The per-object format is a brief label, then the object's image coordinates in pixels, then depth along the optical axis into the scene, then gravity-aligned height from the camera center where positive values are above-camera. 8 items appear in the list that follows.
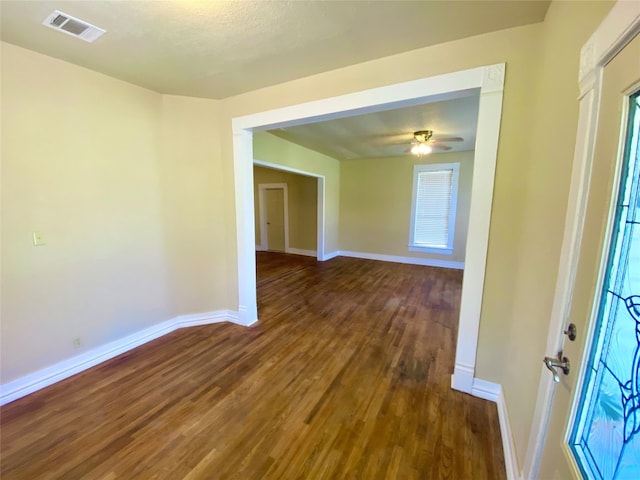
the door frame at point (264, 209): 7.43 -0.11
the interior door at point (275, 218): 7.57 -0.39
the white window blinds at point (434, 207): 5.86 +0.00
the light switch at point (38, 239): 2.04 -0.29
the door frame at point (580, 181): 0.75 +0.10
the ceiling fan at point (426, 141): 3.98 +1.12
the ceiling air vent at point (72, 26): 1.59 +1.13
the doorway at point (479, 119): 1.74 +0.65
